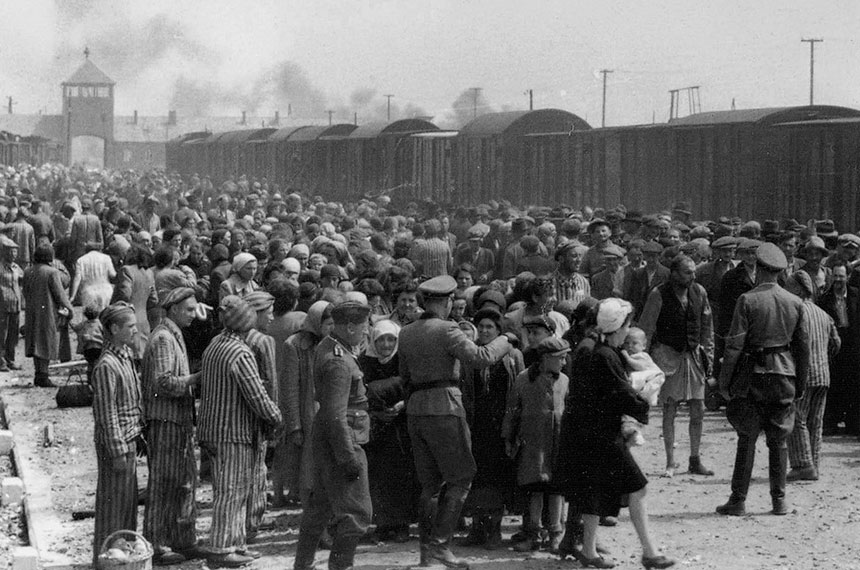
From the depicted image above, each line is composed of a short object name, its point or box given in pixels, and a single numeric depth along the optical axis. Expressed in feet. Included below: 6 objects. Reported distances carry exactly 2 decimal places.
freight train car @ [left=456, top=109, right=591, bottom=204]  106.42
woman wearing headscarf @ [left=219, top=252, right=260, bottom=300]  36.68
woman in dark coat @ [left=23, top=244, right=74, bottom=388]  49.67
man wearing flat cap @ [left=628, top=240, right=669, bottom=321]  38.65
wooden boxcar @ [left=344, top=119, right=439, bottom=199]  119.55
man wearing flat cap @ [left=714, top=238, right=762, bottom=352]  37.11
